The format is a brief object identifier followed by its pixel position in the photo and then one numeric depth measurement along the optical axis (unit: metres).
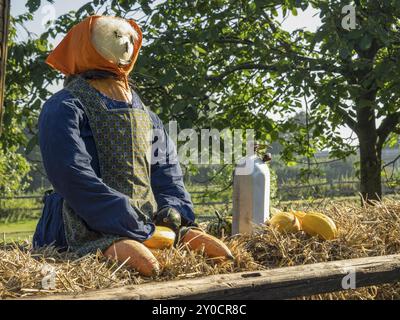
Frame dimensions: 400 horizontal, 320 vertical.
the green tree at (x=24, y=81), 5.01
